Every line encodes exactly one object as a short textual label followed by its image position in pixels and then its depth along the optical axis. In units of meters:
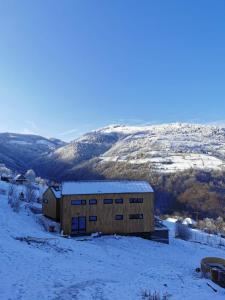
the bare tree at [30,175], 80.13
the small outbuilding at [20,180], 59.72
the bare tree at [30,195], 40.66
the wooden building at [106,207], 26.17
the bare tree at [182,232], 38.41
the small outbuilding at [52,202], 28.87
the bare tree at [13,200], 28.56
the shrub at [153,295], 10.14
